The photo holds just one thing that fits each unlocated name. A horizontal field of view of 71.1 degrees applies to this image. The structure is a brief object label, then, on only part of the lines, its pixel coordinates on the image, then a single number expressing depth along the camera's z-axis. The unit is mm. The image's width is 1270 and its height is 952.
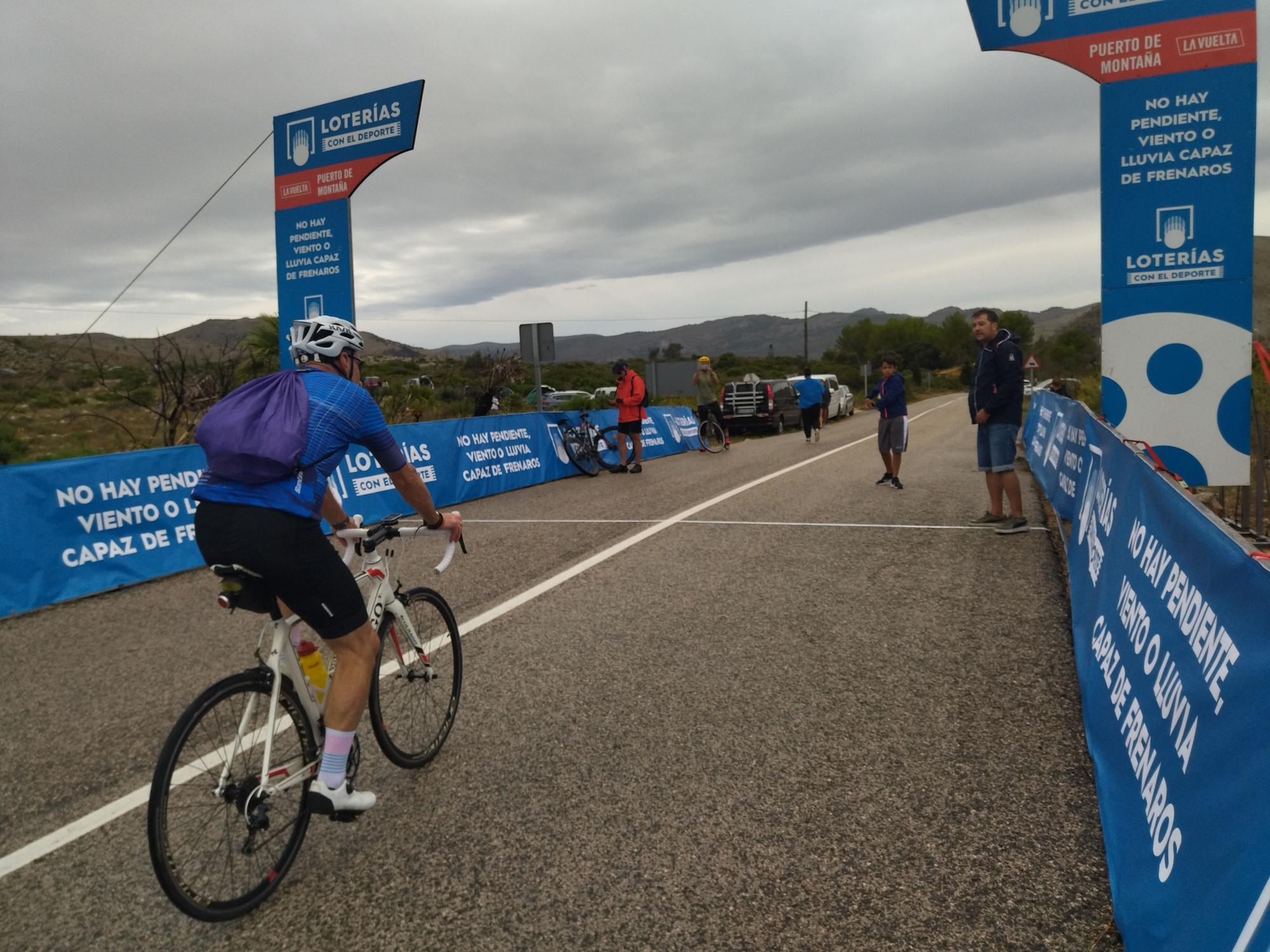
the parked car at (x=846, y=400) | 37531
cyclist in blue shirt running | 21812
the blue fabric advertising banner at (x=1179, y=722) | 1978
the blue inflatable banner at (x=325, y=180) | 14055
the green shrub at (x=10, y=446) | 18031
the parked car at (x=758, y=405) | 28141
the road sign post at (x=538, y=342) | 18375
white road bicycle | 2754
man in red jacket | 15586
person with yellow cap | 20062
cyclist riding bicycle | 2963
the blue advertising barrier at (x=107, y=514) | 7465
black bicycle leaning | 15730
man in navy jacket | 8750
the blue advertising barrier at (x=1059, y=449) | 7938
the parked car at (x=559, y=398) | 30547
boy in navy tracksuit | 12391
